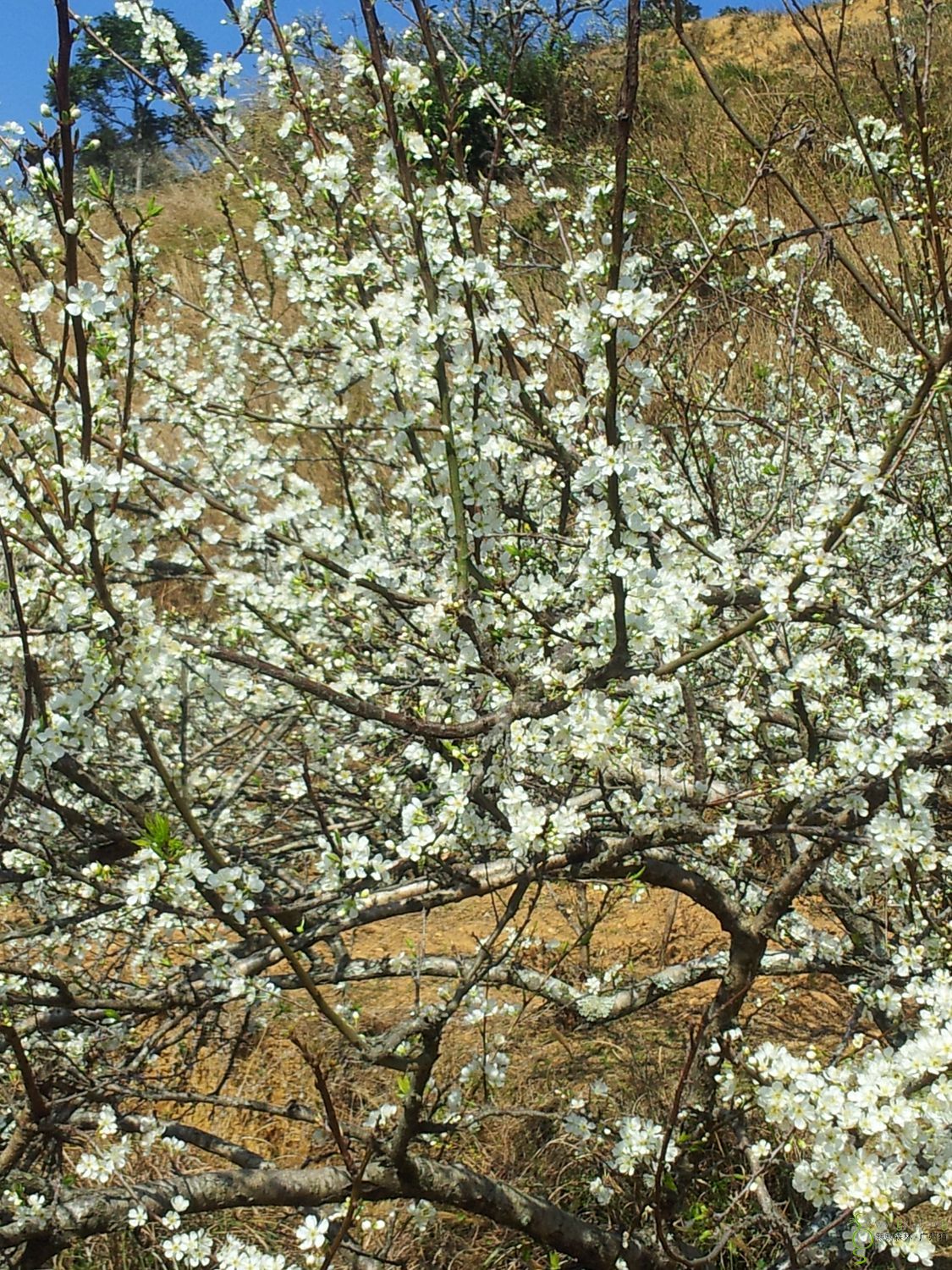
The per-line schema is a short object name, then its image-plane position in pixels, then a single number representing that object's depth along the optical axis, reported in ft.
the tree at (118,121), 60.39
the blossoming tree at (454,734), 6.01
